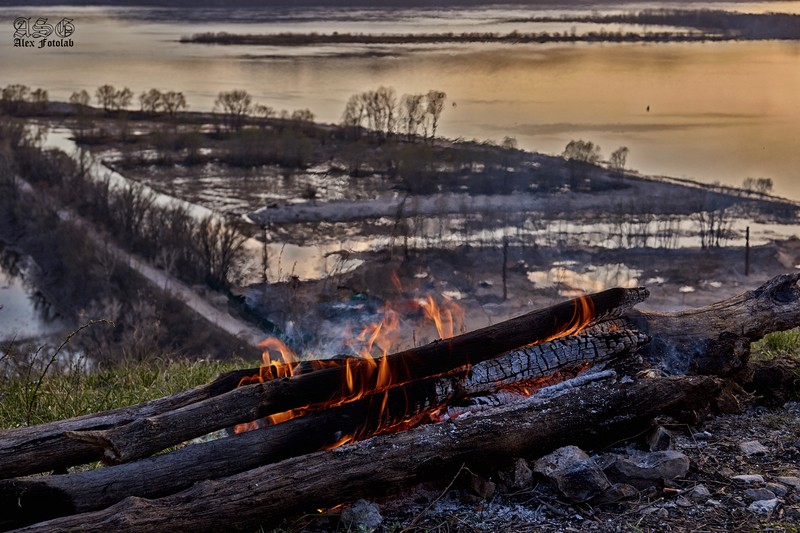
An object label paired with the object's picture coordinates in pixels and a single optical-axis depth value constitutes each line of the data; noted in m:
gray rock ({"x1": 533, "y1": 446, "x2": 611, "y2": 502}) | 4.21
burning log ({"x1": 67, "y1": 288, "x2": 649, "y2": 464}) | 4.13
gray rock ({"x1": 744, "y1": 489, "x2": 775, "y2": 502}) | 4.23
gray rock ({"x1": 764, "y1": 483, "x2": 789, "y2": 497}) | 4.28
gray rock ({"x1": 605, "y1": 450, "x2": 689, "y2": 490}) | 4.37
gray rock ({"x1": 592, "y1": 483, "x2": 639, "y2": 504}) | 4.22
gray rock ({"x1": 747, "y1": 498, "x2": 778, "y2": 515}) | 4.12
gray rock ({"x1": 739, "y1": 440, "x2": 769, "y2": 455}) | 4.76
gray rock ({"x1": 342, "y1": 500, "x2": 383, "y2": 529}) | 4.09
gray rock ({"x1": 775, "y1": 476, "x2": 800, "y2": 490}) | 4.33
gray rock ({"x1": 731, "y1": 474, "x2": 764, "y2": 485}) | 4.39
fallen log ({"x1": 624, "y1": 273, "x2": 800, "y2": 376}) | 5.38
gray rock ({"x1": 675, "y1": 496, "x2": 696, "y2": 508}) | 4.20
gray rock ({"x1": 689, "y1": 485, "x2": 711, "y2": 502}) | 4.25
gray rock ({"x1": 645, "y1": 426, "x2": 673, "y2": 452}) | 4.68
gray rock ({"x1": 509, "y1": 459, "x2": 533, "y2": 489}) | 4.36
